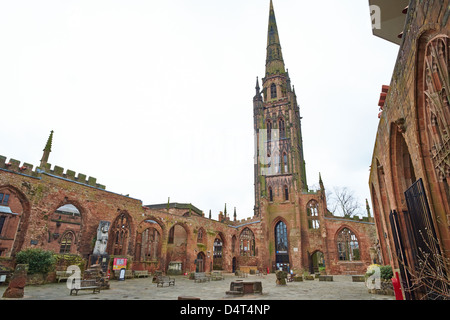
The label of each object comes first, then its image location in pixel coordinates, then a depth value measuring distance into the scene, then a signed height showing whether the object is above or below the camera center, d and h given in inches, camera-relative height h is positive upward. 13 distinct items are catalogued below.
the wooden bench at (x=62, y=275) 577.9 -66.7
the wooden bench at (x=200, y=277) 720.3 -79.3
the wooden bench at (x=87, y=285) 421.0 -65.0
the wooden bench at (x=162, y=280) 577.5 -74.1
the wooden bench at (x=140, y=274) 793.9 -82.3
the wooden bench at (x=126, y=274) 709.0 -76.3
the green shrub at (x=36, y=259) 529.7 -30.1
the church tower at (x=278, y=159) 1338.6 +652.0
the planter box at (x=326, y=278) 818.8 -82.5
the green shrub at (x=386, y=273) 422.0 -31.3
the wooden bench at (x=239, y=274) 1073.5 -101.0
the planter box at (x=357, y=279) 775.7 -78.4
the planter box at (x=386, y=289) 432.8 -60.1
